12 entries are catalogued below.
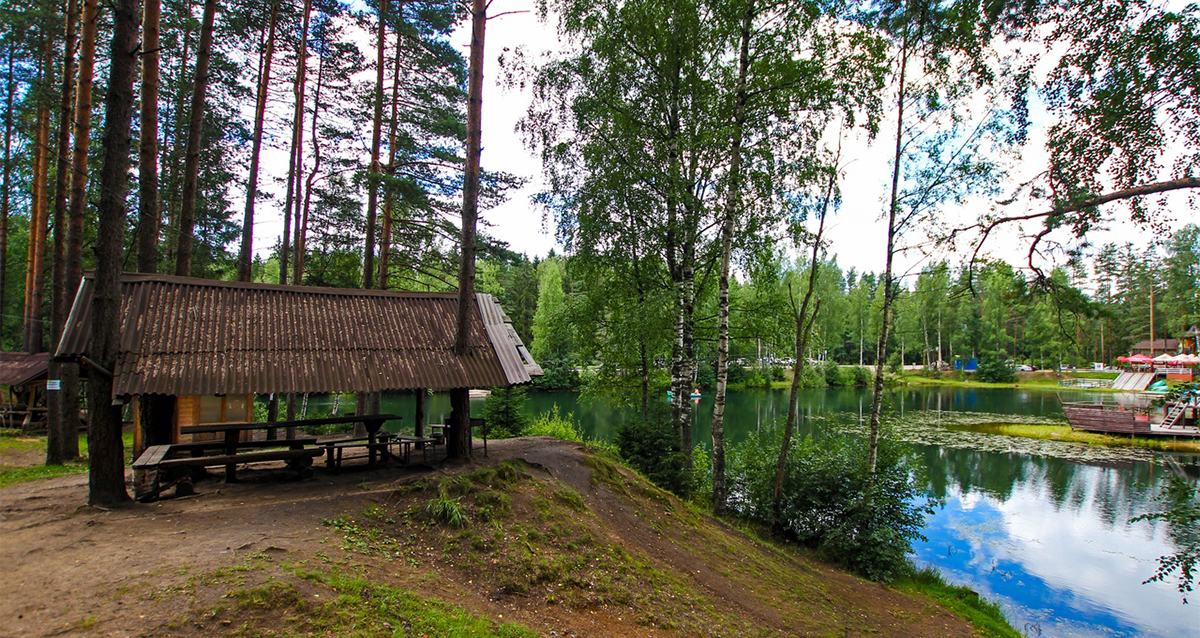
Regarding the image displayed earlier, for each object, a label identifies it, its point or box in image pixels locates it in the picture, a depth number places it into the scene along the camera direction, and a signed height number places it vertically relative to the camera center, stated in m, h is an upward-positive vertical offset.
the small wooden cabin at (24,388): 14.20 -1.78
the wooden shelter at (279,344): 6.29 -0.17
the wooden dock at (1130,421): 22.34 -3.03
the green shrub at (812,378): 40.72 -2.67
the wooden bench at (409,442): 7.73 -1.67
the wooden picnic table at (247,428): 6.70 -1.31
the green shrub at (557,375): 37.00 -2.60
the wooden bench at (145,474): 5.78 -1.74
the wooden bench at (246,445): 6.74 -1.52
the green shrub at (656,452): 10.66 -2.35
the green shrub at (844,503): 9.09 -2.99
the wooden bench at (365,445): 7.32 -1.65
